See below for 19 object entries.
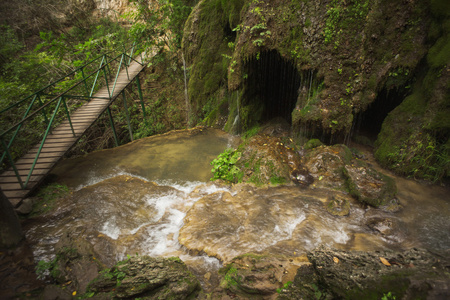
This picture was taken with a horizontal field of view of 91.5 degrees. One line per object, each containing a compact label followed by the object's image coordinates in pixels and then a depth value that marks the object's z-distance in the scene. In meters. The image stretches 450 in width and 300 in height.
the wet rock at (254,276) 2.78
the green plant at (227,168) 6.12
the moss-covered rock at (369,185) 4.70
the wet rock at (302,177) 5.59
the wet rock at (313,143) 6.40
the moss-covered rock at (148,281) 2.64
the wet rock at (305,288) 2.35
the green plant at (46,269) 3.30
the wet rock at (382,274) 1.88
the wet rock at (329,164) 5.42
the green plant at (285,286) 2.58
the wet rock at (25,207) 4.56
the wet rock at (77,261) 3.13
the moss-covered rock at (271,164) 5.69
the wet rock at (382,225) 4.11
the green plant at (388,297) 1.87
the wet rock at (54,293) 2.70
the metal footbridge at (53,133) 4.93
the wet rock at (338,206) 4.56
